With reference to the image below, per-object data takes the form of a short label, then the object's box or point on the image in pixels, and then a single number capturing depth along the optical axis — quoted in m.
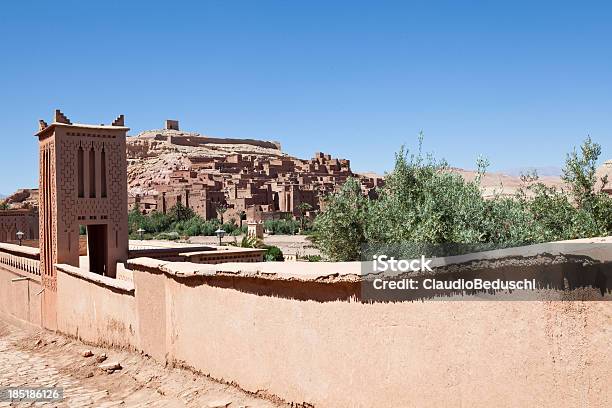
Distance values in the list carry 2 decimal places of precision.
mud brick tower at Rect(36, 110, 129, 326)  11.01
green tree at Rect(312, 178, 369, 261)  10.09
